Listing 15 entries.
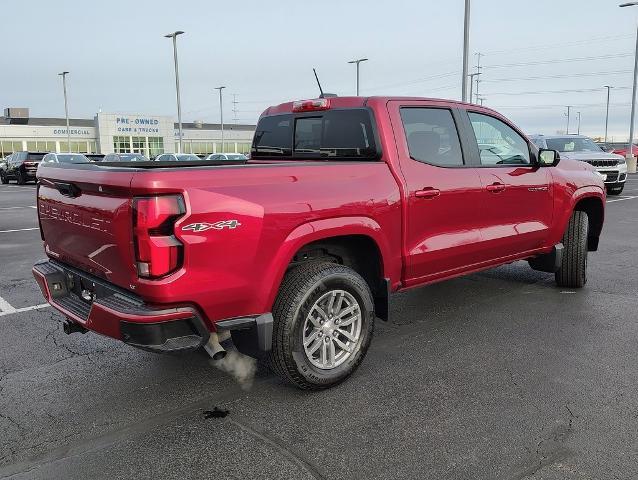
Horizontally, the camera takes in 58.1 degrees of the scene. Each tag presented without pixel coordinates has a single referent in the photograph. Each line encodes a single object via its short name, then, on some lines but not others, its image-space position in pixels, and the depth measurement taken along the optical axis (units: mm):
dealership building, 66000
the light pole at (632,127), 32281
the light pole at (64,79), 54531
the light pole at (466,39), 18844
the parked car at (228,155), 19844
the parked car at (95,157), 32088
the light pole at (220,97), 61912
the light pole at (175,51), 36594
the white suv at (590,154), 16359
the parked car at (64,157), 26134
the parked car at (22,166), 29234
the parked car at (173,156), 26288
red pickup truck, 2979
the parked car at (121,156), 27859
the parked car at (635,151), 40184
